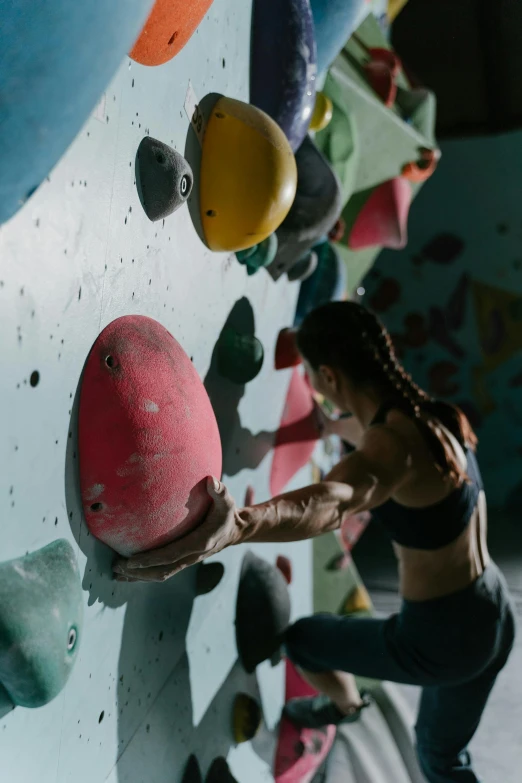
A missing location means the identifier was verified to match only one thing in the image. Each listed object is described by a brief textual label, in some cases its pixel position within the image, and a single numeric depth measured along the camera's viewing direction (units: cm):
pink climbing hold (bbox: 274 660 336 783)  183
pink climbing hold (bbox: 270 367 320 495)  183
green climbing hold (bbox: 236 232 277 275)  142
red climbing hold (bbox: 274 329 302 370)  177
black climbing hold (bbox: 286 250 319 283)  179
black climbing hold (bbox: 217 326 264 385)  139
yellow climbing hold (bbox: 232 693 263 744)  162
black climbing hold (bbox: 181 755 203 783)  138
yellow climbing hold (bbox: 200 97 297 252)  115
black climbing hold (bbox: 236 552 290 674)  164
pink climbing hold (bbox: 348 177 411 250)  227
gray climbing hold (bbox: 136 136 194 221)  96
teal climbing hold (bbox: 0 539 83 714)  72
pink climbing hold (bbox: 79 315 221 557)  88
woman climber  136
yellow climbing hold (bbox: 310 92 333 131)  167
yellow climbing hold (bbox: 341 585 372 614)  230
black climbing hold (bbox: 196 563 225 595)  139
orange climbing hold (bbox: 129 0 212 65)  87
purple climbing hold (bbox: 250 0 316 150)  130
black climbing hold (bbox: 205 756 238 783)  148
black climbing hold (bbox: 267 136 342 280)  155
